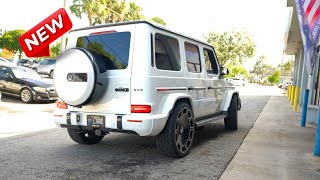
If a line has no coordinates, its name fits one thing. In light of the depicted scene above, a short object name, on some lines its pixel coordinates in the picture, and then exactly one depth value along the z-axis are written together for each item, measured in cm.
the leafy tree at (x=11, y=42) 6362
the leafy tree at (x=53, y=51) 5673
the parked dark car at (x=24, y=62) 2791
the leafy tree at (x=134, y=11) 3550
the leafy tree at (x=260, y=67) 11762
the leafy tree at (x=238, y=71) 5918
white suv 394
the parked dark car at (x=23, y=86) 1100
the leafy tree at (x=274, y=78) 7225
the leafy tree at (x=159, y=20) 4641
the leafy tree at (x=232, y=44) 4816
